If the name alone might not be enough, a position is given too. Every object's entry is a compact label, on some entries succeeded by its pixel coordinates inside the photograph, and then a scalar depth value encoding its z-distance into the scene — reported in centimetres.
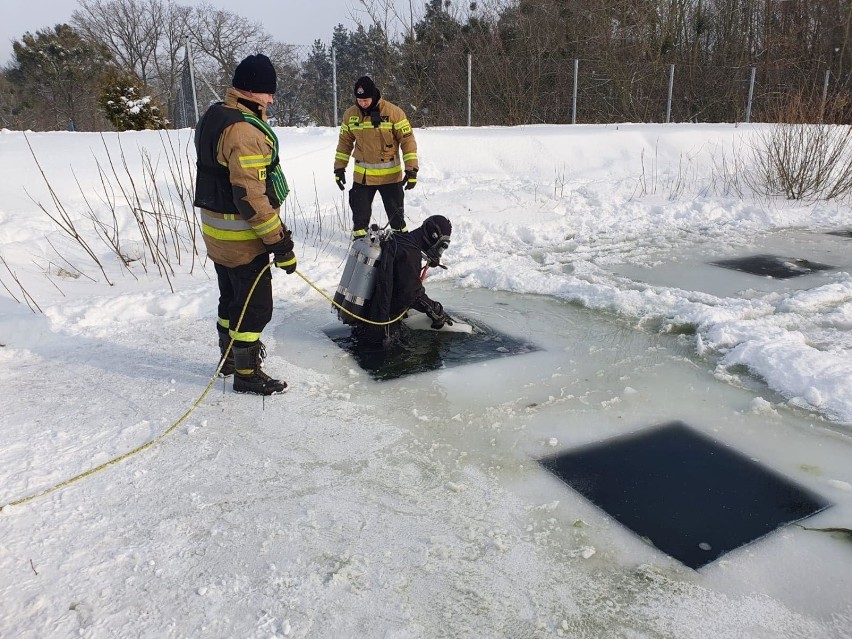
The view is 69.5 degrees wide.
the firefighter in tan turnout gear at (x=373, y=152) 561
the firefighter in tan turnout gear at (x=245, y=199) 302
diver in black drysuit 396
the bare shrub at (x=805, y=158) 876
